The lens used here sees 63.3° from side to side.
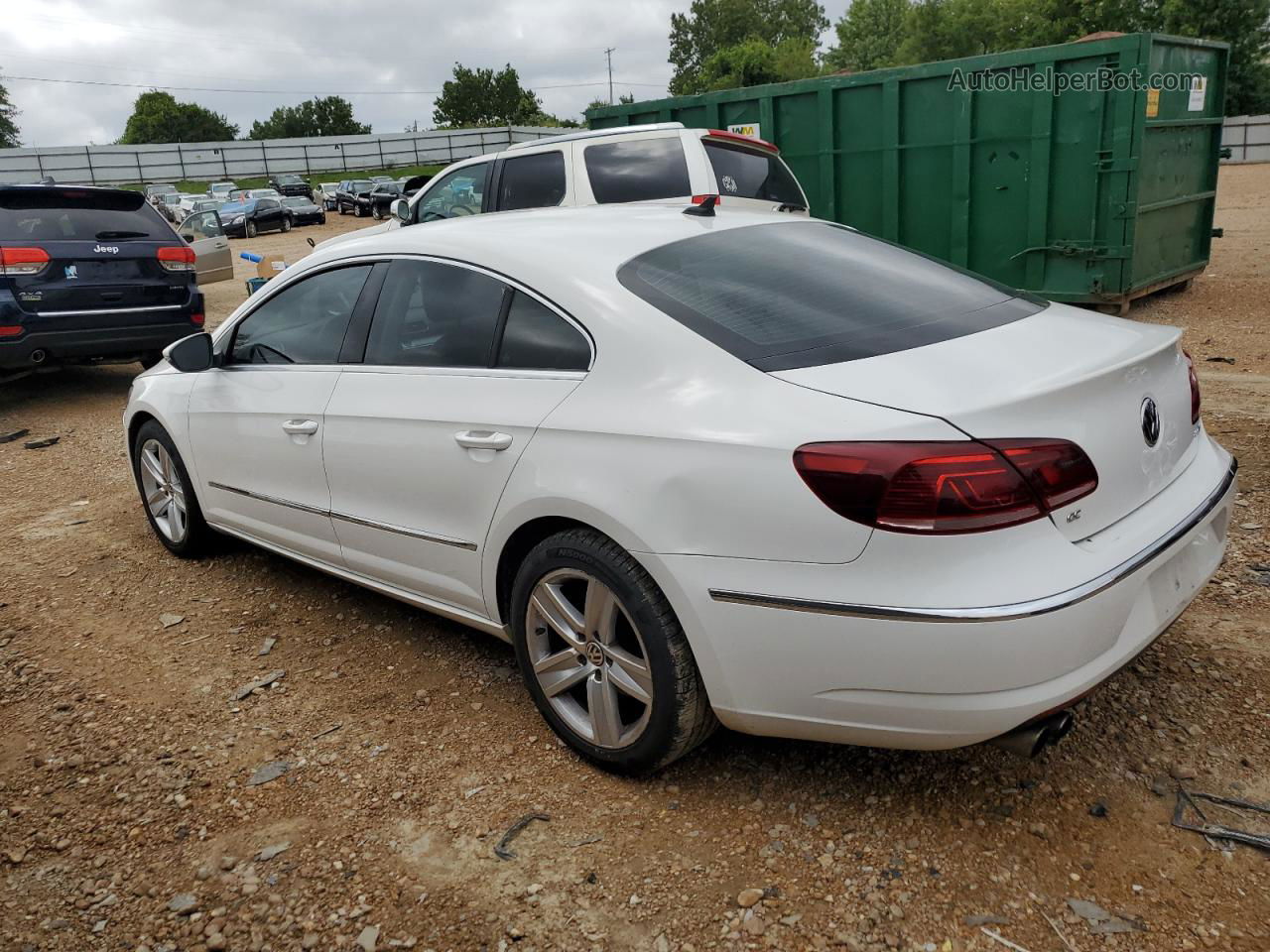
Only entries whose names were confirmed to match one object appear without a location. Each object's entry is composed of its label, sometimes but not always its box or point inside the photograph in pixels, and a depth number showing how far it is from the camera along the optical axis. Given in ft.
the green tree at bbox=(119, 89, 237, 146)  305.12
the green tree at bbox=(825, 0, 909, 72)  263.90
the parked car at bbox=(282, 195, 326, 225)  119.34
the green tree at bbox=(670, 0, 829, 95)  323.57
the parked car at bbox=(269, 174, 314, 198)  146.82
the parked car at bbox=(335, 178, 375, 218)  131.00
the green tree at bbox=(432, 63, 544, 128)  286.46
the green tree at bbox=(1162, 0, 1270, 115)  147.43
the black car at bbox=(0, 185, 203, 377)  25.89
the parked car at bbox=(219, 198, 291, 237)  105.60
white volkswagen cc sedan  7.17
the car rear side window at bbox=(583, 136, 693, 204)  22.97
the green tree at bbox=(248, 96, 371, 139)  319.68
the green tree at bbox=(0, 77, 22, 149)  245.45
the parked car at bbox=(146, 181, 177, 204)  132.20
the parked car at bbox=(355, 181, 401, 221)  120.06
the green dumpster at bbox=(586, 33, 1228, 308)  28.89
